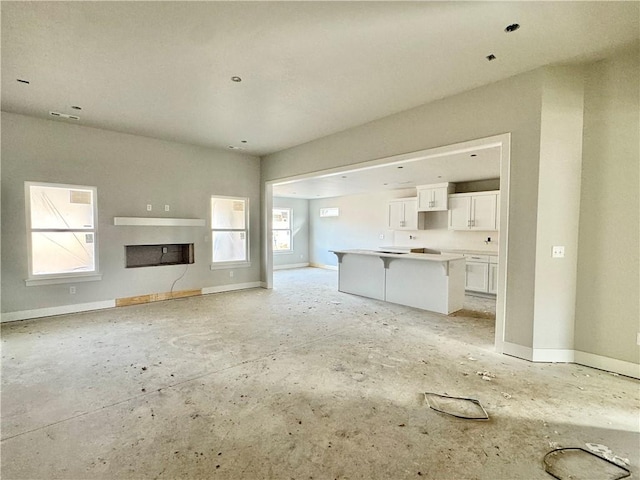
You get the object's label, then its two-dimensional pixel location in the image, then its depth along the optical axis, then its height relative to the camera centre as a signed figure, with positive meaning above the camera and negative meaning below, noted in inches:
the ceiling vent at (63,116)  172.2 +63.5
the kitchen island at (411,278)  197.0 -36.6
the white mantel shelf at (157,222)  208.5 +3.2
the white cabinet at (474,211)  261.1 +14.8
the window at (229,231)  261.1 -4.0
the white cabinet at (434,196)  291.1 +30.1
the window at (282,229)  430.6 -3.5
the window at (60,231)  181.9 -3.3
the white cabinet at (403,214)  320.8 +13.8
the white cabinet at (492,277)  255.3 -41.6
